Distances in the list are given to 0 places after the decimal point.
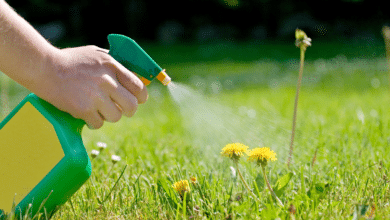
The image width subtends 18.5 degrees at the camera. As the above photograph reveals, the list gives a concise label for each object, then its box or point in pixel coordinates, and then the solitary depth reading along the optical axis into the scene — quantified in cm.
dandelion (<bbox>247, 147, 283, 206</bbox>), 134
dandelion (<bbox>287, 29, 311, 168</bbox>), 139
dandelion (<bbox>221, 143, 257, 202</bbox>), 136
